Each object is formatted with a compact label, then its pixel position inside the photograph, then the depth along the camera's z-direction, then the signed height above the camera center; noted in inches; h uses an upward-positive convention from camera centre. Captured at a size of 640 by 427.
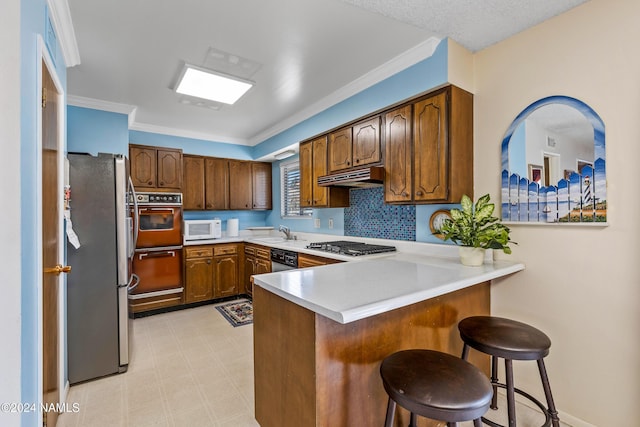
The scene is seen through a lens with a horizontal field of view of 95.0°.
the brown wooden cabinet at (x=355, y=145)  107.1 +26.1
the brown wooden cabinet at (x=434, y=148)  85.4 +19.6
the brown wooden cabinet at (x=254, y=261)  150.3 -26.8
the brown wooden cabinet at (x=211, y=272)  157.5 -33.3
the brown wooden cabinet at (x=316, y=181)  132.5 +14.8
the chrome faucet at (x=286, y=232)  169.5 -11.5
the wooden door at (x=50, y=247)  57.5 -7.4
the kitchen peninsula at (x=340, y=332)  49.7 -23.9
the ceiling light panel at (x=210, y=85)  103.7 +49.1
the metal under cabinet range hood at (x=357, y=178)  102.3 +12.8
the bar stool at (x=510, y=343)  55.7 -25.9
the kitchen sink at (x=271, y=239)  159.7 -15.7
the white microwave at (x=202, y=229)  162.3 -9.8
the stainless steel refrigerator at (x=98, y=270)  88.4 -17.9
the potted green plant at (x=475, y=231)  74.5 -5.0
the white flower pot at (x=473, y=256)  77.8 -11.8
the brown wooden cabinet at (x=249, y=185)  187.6 +17.9
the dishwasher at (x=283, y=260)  129.8 -22.0
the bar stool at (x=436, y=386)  40.3 -25.9
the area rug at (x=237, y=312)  137.6 -51.2
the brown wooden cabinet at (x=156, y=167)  152.2 +24.1
